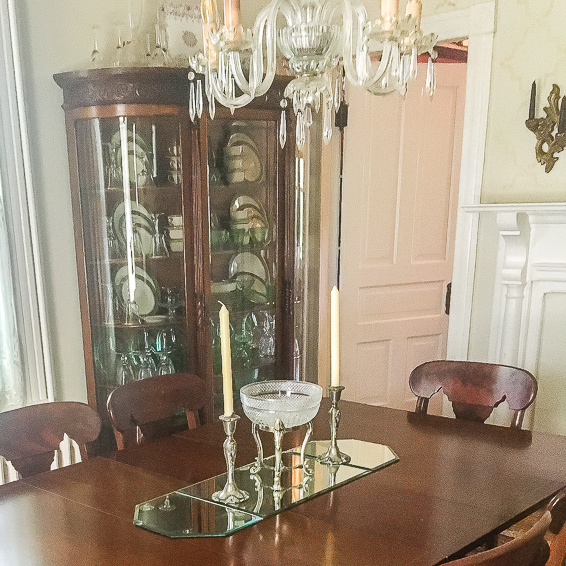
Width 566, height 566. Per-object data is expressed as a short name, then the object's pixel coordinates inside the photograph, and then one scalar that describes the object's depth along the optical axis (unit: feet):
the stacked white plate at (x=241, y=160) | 8.07
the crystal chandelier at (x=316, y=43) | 3.99
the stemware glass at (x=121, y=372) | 7.70
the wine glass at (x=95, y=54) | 7.27
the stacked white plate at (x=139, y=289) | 7.60
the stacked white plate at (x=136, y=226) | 7.48
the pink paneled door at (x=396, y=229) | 9.15
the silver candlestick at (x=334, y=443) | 4.53
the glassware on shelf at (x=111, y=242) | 7.45
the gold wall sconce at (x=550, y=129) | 6.93
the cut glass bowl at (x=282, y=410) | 4.20
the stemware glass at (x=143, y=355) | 7.79
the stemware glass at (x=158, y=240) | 7.61
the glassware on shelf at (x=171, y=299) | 7.78
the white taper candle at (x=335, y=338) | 4.33
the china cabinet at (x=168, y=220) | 7.07
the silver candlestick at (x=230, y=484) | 3.93
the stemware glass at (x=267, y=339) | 8.84
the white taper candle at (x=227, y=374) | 3.82
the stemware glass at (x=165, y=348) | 7.86
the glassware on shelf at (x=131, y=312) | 7.69
